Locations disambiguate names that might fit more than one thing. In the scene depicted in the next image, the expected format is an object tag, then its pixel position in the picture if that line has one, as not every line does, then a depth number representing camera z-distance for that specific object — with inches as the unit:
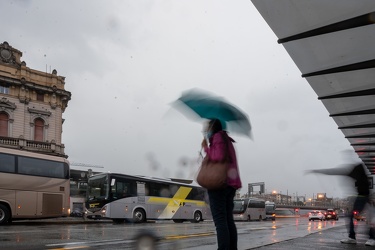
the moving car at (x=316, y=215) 1700.3
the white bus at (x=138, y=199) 869.2
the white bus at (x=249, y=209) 1501.0
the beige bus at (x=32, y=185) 676.7
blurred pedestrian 315.6
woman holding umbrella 152.4
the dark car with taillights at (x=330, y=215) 1953.1
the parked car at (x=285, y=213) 2546.0
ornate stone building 1646.2
